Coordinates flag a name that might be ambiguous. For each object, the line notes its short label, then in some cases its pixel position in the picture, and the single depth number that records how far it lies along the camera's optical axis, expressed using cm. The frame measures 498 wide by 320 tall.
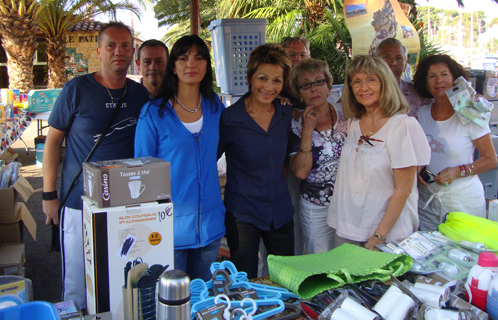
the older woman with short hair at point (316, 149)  238
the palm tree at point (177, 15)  1852
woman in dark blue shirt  226
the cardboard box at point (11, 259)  307
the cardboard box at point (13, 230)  357
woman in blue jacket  200
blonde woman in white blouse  200
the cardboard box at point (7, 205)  353
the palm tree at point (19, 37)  1205
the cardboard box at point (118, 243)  127
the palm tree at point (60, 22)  1464
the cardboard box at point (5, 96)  670
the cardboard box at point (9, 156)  528
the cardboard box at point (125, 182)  129
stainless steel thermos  92
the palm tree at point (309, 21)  886
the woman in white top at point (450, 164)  242
